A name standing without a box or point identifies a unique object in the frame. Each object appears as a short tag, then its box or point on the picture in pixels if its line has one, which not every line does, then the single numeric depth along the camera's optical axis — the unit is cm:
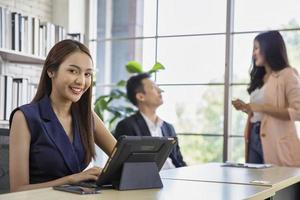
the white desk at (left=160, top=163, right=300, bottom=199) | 229
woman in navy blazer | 207
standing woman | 344
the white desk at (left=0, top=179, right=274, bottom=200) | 161
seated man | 374
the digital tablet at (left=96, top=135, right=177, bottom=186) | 179
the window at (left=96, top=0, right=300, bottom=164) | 451
